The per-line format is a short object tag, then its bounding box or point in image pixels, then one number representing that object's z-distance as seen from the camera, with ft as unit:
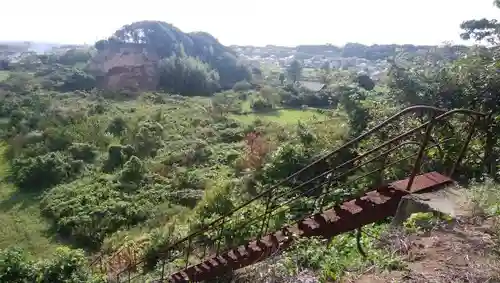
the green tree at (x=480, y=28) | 39.22
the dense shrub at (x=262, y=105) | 114.66
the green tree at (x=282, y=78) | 177.19
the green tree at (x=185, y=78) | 160.86
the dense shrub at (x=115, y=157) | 66.64
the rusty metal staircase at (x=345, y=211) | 14.19
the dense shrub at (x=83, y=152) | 71.20
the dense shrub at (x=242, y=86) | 165.58
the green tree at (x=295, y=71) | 191.25
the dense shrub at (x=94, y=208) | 46.49
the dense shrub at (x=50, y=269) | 23.32
